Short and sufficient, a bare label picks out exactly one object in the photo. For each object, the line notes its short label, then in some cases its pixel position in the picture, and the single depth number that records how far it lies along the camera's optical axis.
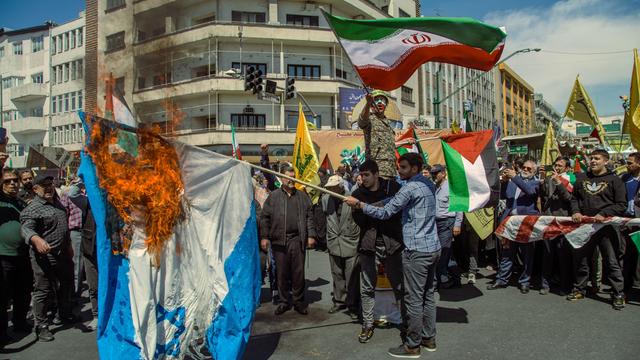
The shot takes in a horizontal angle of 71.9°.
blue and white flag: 4.16
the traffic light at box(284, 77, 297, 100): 20.50
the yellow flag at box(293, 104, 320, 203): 8.07
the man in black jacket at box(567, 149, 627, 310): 6.28
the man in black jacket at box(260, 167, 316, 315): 6.57
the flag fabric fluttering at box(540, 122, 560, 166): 10.86
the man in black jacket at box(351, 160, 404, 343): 5.35
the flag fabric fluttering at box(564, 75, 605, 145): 11.50
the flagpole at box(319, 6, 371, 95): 5.37
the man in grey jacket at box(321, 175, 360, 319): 6.34
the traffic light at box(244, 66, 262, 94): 18.39
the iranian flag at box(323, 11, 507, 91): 5.41
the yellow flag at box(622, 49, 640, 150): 8.63
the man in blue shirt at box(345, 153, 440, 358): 4.87
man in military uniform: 6.07
